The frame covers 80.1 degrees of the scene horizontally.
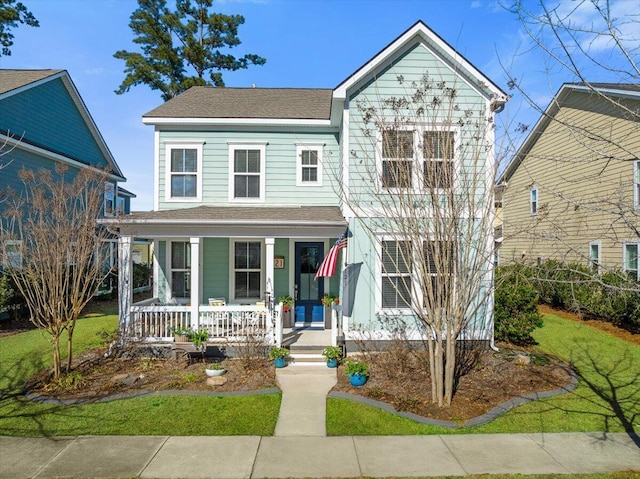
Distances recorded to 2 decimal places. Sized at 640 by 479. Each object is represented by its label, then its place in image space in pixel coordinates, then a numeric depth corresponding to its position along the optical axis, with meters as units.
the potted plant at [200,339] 8.16
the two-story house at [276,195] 8.91
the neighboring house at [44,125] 13.88
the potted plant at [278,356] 8.01
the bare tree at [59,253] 7.14
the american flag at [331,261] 8.34
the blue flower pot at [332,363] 8.14
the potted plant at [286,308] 10.33
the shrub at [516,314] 9.88
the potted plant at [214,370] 7.39
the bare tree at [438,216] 6.16
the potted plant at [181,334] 8.59
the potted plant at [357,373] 7.04
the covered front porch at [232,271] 8.82
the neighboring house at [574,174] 13.07
